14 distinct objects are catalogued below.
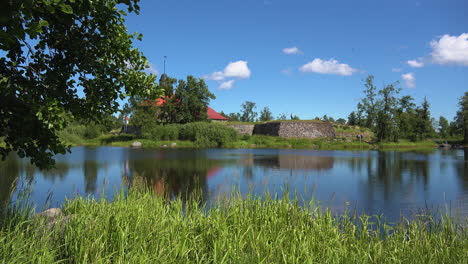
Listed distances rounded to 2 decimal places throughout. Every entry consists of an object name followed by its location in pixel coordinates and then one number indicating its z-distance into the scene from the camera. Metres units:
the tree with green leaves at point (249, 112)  84.00
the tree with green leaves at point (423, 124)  53.38
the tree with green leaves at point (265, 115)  85.44
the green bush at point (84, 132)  45.67
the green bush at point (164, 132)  42.31
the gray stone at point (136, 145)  40.09
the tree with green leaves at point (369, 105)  48.25
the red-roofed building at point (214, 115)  66.94
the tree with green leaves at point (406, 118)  51.12
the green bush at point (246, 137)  44.71
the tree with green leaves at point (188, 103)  49.87
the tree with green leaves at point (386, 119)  45.44
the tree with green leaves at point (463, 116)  52.26
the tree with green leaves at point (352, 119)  59.84
